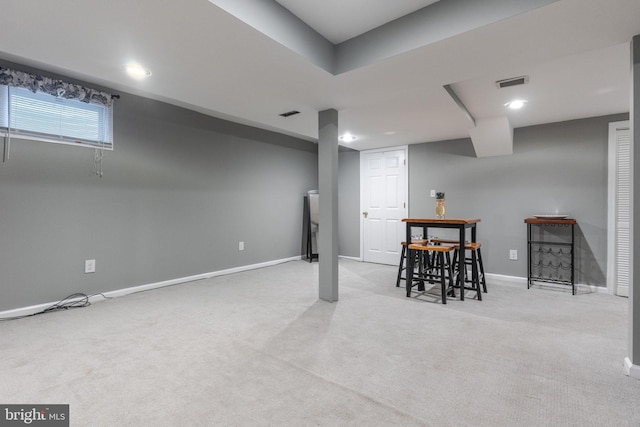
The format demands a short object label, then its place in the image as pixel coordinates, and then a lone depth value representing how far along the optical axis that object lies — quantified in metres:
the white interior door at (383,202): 5.13
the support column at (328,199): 3.13
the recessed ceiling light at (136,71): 2.25
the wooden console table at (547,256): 3.74
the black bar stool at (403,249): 3.73
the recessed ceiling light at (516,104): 3.11
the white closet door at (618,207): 3.47
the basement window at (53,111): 2.62
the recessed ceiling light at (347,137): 4.38
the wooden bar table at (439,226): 3.20
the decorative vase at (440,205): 3.58
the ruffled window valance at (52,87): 2.58
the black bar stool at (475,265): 3.22
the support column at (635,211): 1.72
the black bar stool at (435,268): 3.11
